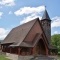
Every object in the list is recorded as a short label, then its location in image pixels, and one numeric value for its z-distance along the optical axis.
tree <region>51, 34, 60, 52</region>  29.43
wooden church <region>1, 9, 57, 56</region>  15.39
